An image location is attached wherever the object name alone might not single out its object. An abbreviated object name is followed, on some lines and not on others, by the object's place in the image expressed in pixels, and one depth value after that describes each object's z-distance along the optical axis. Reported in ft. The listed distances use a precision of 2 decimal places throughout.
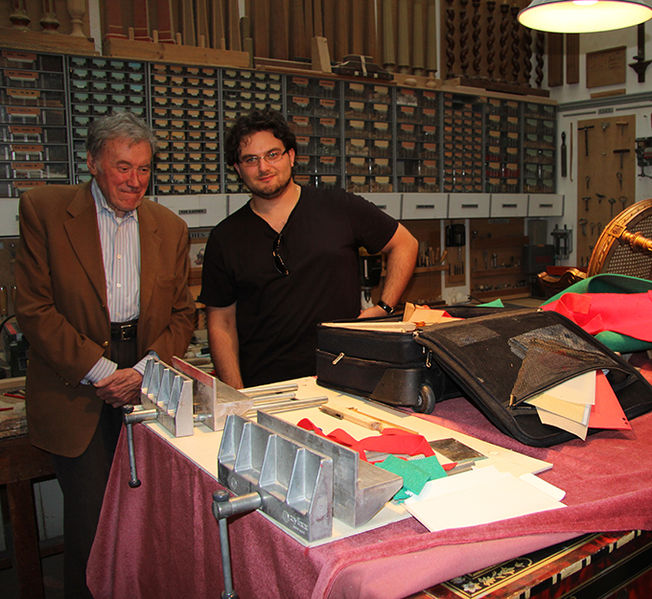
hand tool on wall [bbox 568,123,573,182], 17.37
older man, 5.87
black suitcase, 4.17
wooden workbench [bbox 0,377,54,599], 7.06
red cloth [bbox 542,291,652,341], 4.79
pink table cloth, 2.44
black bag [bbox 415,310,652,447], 3.67
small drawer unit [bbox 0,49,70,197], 9.91
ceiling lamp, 7.41
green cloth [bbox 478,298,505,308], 5.32
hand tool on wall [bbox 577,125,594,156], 16.95
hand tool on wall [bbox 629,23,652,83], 15.42
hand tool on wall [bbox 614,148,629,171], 16.14
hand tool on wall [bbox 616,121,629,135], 16.09
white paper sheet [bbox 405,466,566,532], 2.70
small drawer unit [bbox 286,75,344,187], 12.75
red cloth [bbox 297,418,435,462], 3.39
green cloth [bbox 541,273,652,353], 4.78
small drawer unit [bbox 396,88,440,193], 14.26
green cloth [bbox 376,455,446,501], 2.92
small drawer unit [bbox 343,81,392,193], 13.48
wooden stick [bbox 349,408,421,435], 3.86
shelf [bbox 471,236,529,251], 17.11
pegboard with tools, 16.15
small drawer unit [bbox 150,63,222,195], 11.21
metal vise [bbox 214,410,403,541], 2.53
